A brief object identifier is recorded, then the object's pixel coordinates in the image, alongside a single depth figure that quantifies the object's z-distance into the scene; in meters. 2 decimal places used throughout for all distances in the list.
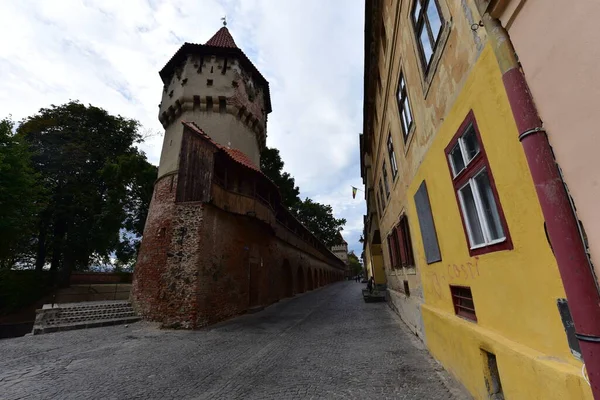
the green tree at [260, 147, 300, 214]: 28.61
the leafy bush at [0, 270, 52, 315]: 16.91
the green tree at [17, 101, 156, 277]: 21.64
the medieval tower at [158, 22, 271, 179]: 16.39
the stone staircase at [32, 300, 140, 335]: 10.67
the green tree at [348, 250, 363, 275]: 106.64
